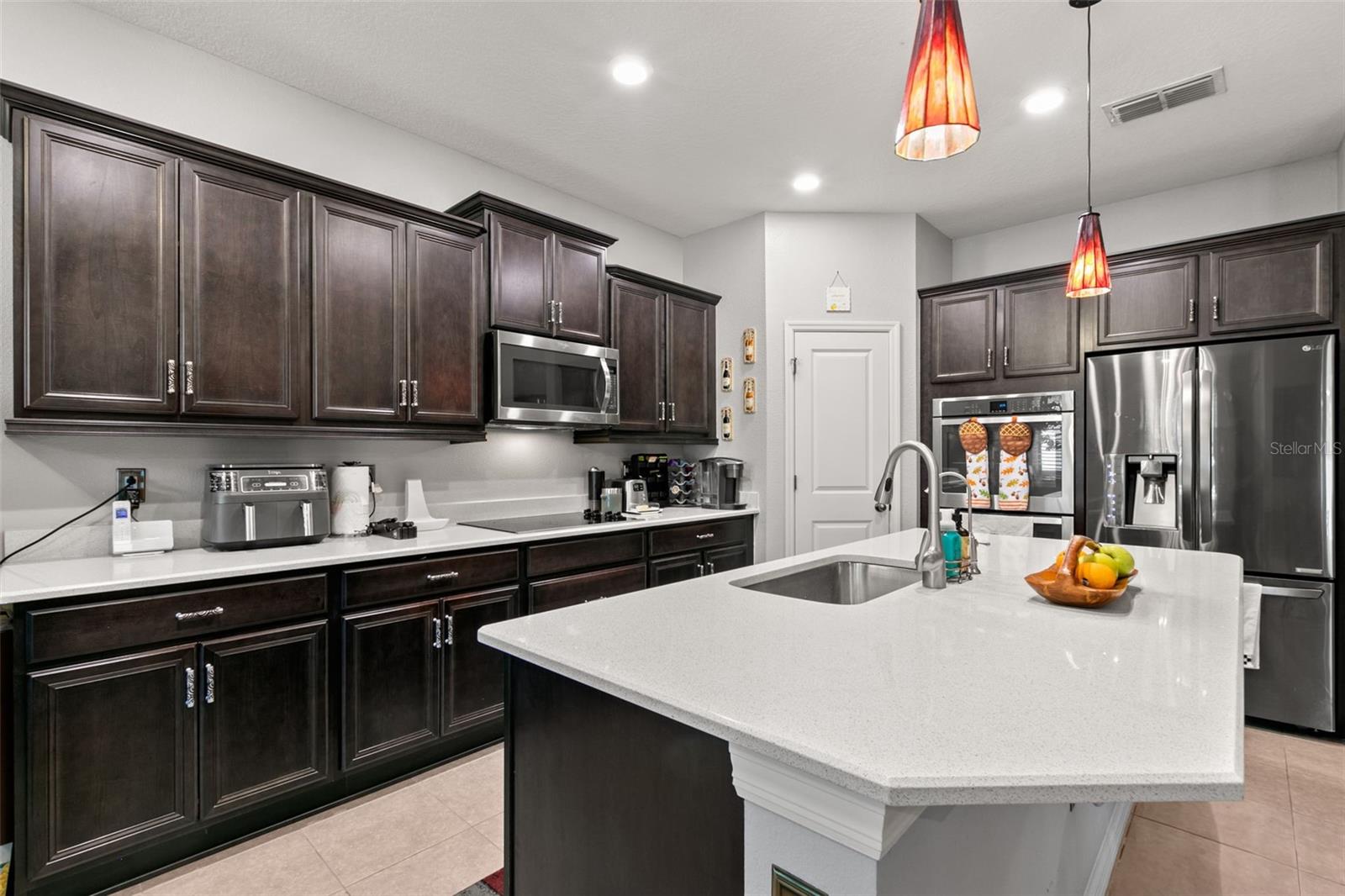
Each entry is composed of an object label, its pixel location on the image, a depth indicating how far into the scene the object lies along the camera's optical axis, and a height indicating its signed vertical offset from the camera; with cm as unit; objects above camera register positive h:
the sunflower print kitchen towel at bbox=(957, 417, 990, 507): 380 -8
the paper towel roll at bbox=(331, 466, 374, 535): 264 -21
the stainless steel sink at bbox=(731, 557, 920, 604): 190 -41
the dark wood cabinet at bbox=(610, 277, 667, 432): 372 +58
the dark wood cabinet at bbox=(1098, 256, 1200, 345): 324 +75
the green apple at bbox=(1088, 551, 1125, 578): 144 -26
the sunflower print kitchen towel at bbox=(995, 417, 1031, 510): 366 -12
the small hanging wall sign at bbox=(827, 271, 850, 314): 412 +96
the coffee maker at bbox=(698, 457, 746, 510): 408 -23
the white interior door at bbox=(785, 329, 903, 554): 410 +11
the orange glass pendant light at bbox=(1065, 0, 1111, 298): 209 +60
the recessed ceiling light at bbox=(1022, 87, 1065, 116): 273 +151
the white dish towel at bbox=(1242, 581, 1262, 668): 202 -57
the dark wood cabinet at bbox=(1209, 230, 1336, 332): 291 +76
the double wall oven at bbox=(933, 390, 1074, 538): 353 -4
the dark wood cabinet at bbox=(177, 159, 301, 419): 217 +55
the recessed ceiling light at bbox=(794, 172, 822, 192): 361 +152
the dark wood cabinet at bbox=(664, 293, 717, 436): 406 +53
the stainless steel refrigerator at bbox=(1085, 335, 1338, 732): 288 -16
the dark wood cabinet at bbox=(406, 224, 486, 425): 277 +56
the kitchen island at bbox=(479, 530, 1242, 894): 73 -36
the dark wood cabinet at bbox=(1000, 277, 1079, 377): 359 +67
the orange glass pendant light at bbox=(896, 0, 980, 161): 109 +64
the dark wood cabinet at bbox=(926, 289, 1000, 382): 388 +68
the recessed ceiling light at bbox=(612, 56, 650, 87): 254 +153
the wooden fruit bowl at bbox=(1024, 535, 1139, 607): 139 -32
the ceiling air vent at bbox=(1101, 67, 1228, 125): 262 +149
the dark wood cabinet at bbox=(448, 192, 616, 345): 304 +90
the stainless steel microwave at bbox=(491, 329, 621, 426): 302 +34
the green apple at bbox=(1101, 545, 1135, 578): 153 -28
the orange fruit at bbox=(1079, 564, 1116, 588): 142 -29
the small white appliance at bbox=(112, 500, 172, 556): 215 -29
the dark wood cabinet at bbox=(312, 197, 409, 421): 249 +55
